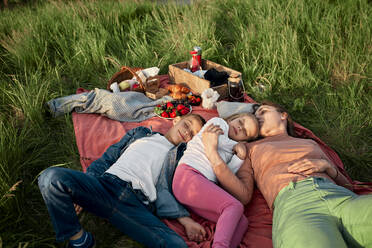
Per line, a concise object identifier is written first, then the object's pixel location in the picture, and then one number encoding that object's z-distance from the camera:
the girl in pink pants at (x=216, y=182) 2.18
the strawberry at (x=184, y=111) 4.07
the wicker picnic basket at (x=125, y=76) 4.52
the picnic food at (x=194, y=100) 4.47
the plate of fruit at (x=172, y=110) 4.05
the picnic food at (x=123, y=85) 4.61
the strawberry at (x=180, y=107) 4.10
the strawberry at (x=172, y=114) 4.03
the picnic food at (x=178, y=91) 4.48
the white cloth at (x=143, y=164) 2.47
